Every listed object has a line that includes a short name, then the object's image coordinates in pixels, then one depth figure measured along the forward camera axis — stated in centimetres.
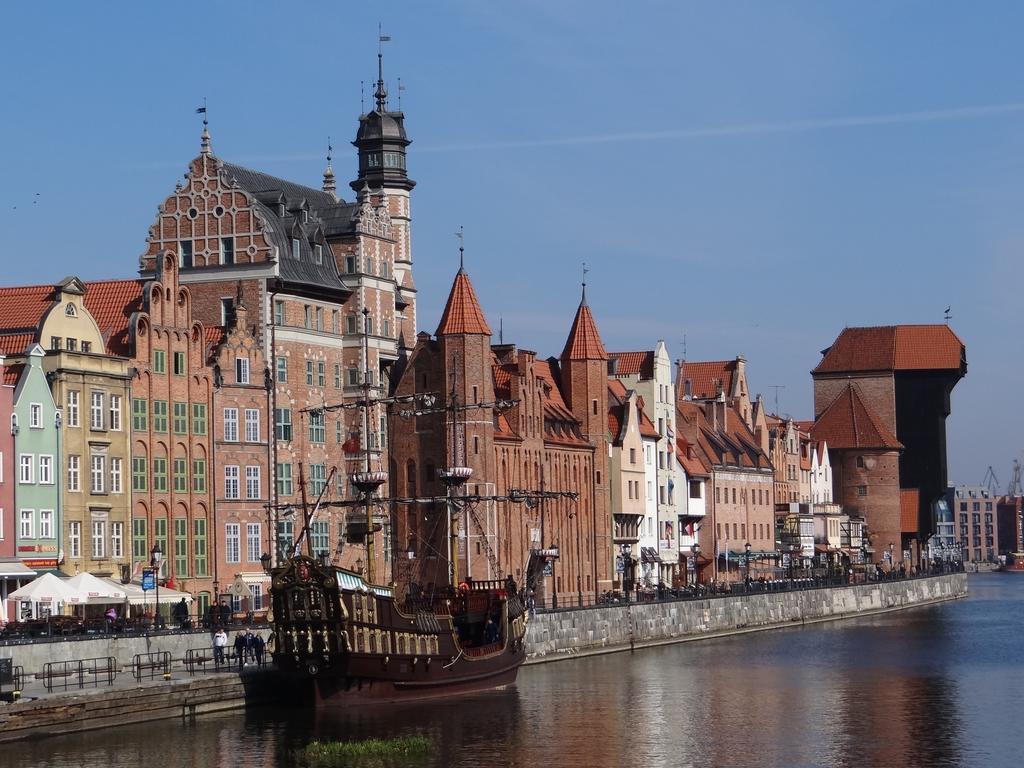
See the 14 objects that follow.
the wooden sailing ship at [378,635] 7588
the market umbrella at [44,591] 7688
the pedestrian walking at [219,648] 7719
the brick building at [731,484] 15588
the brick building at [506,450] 11188
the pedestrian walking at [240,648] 7781
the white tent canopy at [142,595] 8194
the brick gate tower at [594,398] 12775
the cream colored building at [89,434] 8894
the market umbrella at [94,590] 7925
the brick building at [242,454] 9981
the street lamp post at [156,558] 9219
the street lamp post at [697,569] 15025
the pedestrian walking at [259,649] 7898
